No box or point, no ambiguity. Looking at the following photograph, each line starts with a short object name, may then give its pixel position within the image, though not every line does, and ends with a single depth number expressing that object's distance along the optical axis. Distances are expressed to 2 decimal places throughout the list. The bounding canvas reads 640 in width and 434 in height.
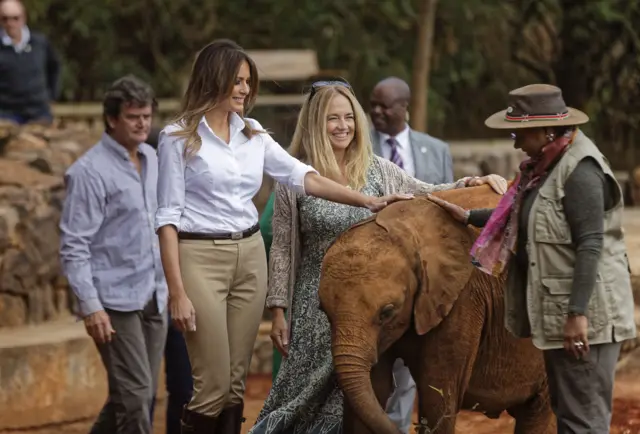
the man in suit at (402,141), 15.07
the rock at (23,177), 17.66
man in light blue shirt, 12.43
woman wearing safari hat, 9.69
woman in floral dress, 11.42
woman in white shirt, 10.76
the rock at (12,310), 17.06
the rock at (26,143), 19.16
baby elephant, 10.33
